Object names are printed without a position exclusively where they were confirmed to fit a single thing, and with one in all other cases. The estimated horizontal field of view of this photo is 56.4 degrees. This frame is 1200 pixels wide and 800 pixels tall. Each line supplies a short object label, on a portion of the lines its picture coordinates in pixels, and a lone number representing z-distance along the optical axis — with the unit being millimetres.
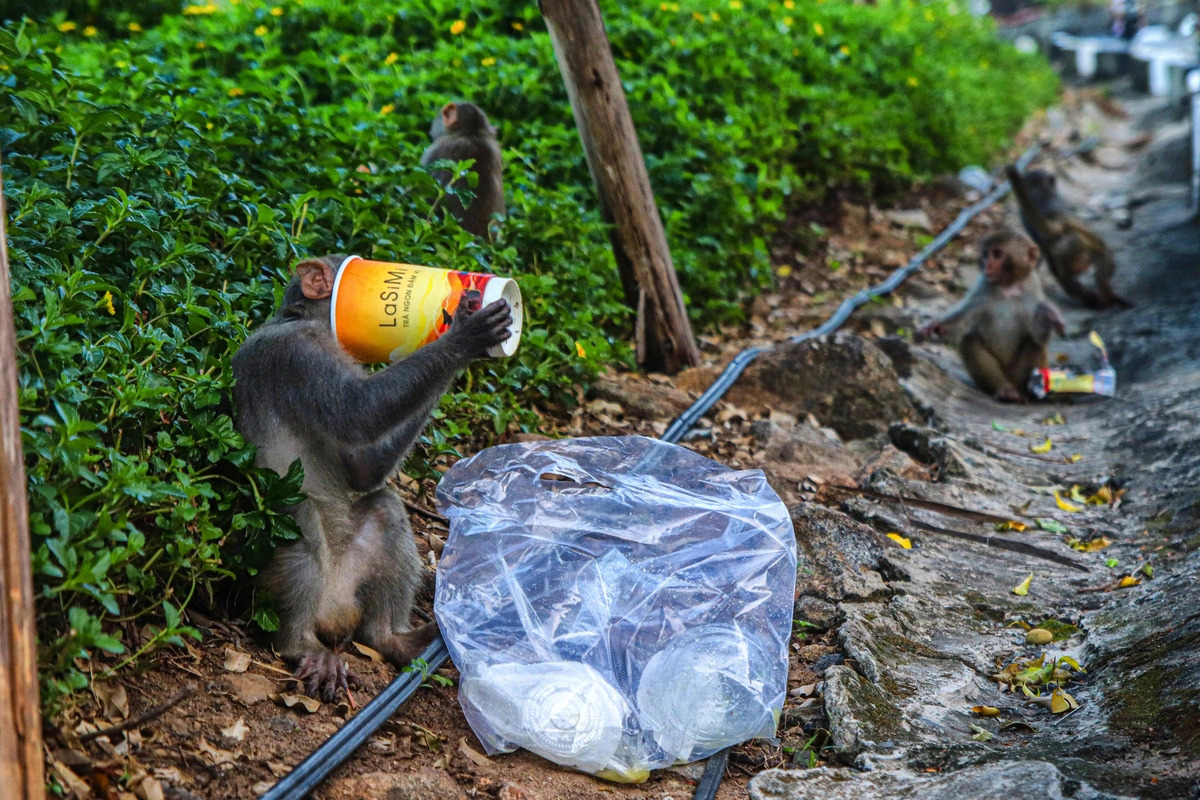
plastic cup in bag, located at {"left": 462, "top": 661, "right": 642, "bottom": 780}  3197
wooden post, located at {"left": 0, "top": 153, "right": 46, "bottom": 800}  2385
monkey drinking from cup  3443
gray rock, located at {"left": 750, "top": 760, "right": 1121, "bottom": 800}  2818
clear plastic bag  3273
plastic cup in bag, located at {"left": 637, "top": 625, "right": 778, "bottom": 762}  3293
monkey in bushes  5824
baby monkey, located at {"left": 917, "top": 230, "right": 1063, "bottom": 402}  7512
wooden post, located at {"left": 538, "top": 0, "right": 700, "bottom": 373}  6016
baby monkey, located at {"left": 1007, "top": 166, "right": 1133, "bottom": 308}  9266
